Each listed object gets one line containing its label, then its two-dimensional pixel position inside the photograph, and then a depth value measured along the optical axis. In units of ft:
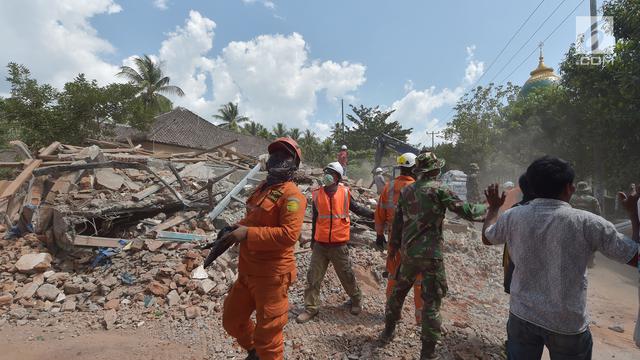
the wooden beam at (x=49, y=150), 29.25
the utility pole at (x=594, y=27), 32.60
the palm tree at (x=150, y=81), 84.69
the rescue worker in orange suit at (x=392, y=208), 11.93
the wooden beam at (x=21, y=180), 21.36
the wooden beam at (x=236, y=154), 40.84
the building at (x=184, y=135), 71.41
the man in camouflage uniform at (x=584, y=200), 20.66
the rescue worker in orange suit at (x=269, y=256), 7.68
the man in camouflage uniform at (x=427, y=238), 9.45
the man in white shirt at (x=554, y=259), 5.51
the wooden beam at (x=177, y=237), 17.87
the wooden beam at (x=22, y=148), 28.14
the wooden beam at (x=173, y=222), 18.85
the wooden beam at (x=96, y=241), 16.65
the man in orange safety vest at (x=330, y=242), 12.94
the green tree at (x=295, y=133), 129.49
